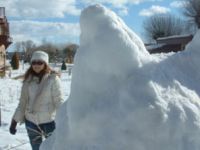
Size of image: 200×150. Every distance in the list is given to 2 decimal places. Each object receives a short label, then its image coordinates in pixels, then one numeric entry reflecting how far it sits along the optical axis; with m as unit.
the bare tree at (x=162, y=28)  62.28
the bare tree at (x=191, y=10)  50.53
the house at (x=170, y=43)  41.64
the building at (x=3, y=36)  52.72
